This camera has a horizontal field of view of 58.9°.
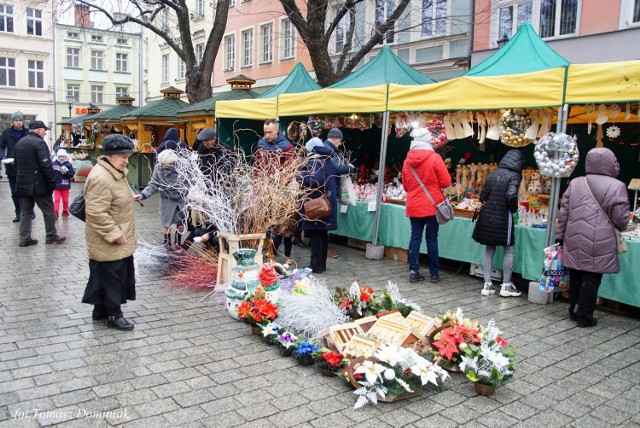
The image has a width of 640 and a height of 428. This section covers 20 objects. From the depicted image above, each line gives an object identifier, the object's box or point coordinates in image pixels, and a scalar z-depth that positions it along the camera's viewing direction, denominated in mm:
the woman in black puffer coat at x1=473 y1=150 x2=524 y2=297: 5820
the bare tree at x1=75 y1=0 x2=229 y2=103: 16188
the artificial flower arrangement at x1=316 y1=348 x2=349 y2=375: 3854
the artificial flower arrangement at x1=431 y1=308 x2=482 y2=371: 3900
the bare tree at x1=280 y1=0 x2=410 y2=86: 12633
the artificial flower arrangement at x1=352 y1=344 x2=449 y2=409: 3506
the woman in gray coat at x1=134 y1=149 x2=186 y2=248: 6891
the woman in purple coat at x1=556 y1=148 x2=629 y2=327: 4898
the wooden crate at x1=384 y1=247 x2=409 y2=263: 7703
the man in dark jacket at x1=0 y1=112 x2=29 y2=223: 9383
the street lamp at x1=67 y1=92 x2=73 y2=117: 43162
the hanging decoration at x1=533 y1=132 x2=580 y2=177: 5562
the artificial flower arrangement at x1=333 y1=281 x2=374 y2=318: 4848
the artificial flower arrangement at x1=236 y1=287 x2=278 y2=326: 4625
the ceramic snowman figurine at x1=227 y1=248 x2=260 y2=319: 5016
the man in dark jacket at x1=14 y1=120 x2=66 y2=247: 7668
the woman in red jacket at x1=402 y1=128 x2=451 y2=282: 6395
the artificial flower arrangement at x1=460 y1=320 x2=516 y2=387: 3635
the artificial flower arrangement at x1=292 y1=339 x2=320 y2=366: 4082
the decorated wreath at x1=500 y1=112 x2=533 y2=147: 6289
